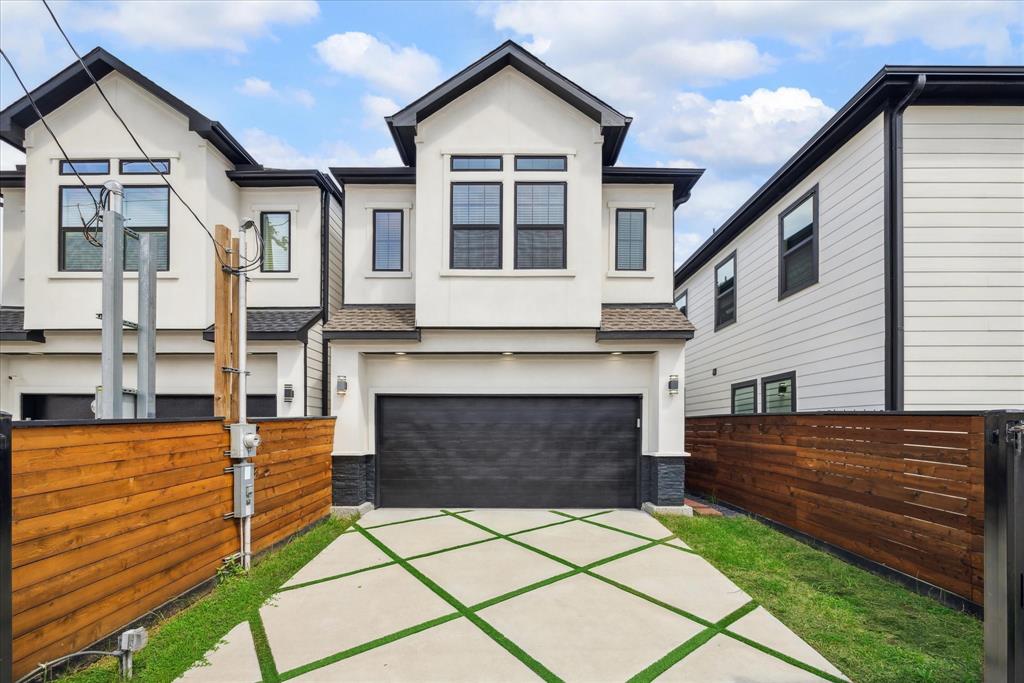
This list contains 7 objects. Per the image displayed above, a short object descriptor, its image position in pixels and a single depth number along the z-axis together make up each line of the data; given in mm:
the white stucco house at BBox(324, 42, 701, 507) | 7070
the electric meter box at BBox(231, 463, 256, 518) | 4543
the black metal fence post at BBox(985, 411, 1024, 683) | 2287
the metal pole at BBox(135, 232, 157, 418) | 4898
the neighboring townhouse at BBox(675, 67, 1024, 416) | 5676
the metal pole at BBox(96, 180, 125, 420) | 4465
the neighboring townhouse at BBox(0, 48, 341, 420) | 7035
